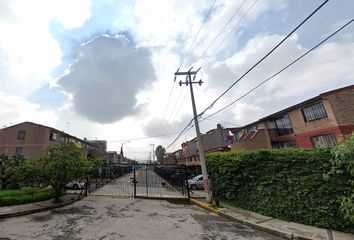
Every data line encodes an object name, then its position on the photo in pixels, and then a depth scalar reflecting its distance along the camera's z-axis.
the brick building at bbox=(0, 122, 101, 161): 26.33
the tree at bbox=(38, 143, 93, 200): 8.55
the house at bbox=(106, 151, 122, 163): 64.75
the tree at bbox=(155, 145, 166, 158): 91.34
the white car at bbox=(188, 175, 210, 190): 15.47
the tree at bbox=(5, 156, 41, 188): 8.28
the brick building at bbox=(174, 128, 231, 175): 29.30
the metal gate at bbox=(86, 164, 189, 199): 11.62
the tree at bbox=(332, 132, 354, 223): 4.38
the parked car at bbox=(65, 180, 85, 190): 17.36
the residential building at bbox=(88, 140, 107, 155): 54.00
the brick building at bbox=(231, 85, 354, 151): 12.46
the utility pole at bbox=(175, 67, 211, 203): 9.30
